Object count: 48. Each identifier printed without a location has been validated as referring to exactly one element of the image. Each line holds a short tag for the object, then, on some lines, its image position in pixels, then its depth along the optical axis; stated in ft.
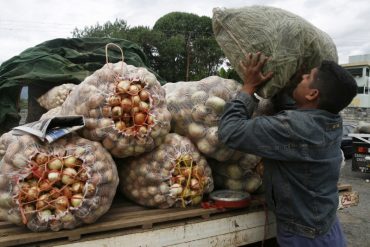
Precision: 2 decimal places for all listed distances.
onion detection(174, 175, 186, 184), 8.36
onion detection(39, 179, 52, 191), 6.74
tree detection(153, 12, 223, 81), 87.51
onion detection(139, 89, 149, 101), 7.91
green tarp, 14.90
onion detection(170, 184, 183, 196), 8.25
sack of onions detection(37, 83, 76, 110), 14.07
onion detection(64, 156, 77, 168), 7.00
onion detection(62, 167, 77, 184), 6.88
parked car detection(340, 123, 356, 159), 42.98
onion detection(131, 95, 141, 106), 7.71
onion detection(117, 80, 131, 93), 7.69
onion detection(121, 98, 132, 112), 7.61
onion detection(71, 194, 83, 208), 6.91
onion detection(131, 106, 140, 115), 7.72
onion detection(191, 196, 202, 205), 8.68
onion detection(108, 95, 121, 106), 7.58
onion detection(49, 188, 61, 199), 6.77
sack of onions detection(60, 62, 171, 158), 7.62
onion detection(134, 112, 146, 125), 7.77
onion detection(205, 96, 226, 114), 8.86
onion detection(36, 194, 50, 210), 6.72
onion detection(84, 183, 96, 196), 7.02
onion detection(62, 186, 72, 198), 6.89
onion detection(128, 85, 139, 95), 7.75
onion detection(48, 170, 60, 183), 6.77
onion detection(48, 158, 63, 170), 6.88
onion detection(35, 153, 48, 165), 6.87
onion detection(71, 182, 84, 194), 6.97
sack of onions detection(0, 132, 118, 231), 6.73
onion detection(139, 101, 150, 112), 7.81
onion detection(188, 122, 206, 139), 8.89
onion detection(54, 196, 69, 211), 6.80
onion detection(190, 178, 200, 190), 8.48
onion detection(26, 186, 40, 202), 6.66
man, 7.39
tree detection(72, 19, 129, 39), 108.22
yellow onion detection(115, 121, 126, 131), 7.63
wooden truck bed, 6.92
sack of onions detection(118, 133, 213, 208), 8.28
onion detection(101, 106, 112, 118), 7.57
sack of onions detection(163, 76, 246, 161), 8.84
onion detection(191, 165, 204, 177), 8.54
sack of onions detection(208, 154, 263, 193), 9.41
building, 123.03
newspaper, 7.03
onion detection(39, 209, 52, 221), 6.72
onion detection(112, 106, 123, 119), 7.57
